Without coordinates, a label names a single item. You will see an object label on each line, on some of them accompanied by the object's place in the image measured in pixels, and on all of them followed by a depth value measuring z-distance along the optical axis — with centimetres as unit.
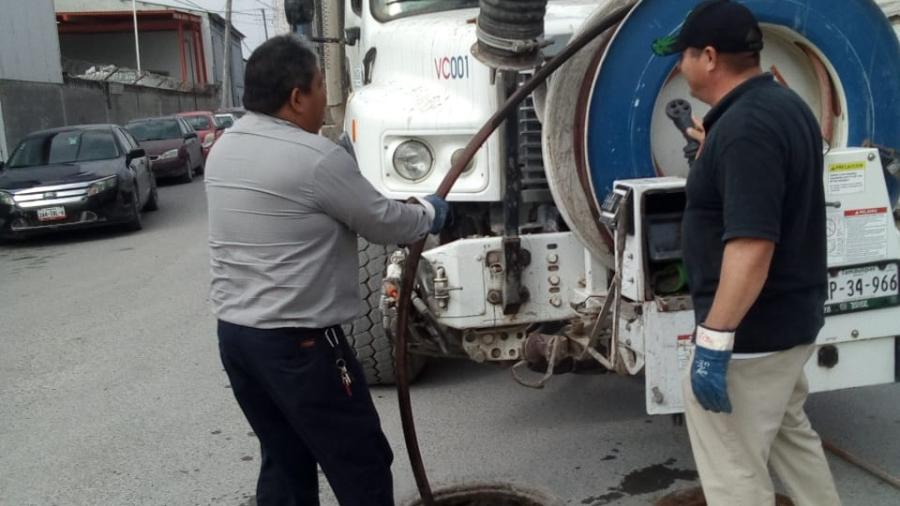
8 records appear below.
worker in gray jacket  278
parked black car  1211
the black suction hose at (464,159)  332
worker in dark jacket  244
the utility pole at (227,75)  3901
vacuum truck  329
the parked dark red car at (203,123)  2416
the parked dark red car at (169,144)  1970
